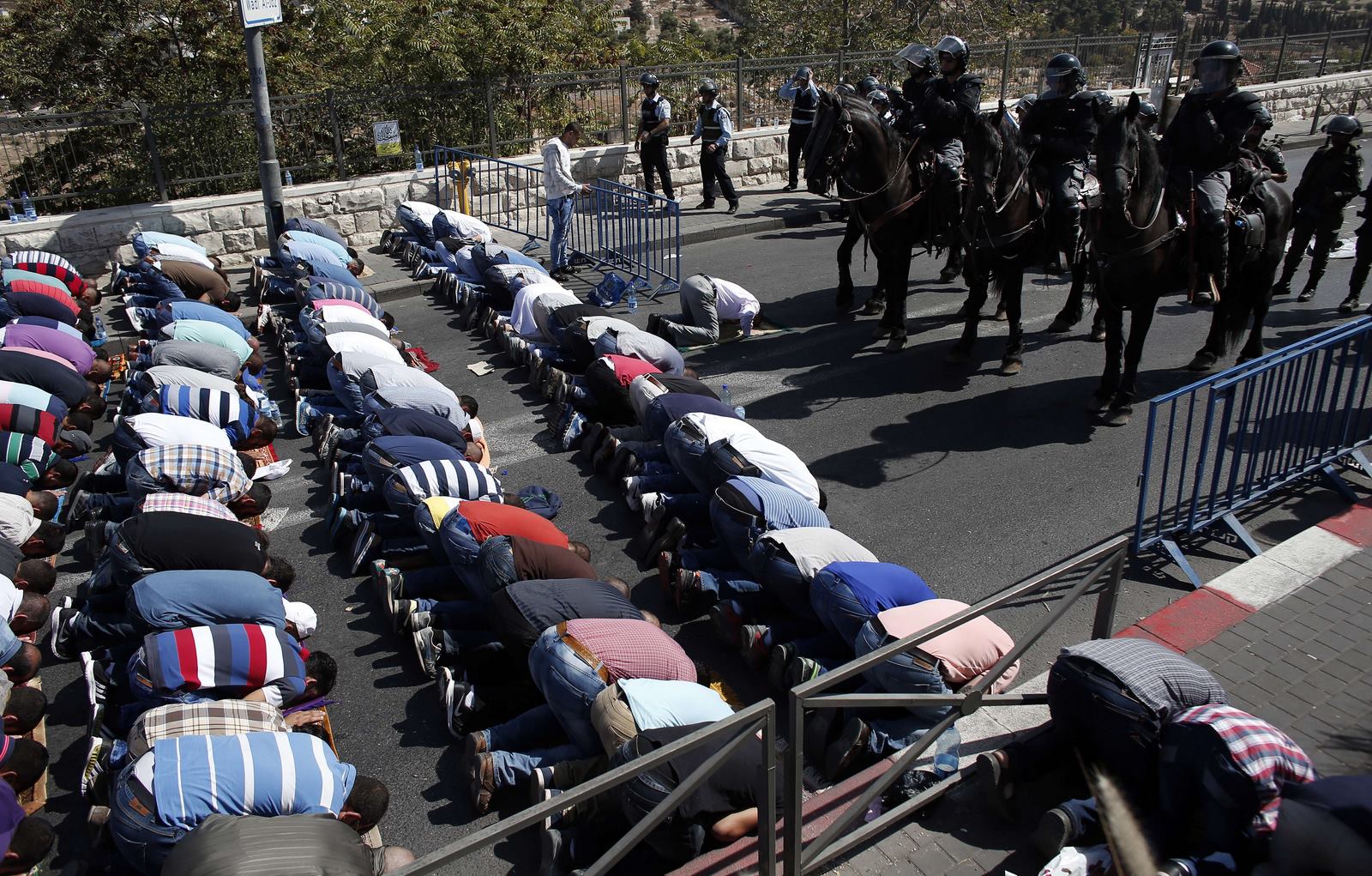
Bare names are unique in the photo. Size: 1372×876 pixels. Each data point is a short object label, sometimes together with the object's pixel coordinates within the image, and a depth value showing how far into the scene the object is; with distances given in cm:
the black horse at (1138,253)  731
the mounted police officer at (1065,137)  802
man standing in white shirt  1234
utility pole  1101
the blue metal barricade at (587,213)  1259
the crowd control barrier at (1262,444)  624
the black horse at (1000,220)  834
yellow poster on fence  1420
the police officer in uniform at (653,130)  1529
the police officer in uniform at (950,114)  948
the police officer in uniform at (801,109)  1405
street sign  1088
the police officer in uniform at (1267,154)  909
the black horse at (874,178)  929
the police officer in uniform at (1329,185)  1021
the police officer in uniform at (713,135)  1565
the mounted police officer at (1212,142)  789
